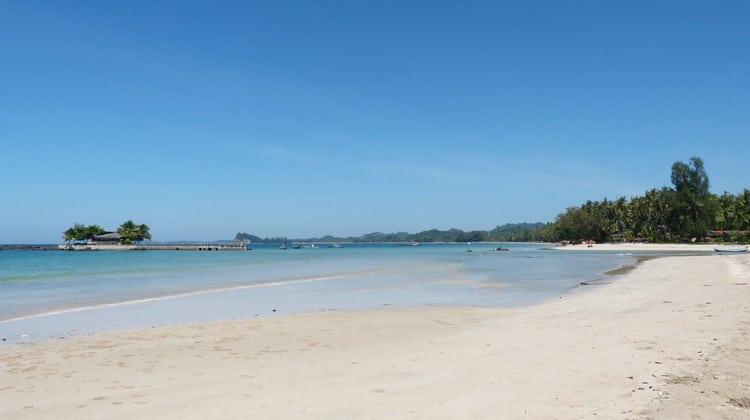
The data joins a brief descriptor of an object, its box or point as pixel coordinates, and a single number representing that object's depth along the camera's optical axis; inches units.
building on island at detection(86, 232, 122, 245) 5546.3
